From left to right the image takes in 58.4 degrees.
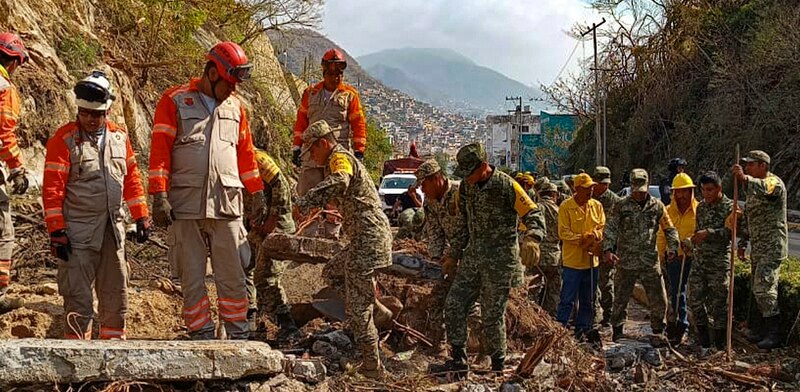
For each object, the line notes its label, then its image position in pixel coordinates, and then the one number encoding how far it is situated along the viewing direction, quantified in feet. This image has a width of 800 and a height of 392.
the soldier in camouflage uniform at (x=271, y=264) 20.79
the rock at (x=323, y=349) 19.44
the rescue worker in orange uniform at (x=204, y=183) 15.78
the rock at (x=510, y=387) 17.95
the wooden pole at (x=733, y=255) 20.45
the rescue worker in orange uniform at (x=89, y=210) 15.38
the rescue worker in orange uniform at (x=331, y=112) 25.27
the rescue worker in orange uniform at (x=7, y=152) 16.55
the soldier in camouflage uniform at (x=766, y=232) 22.09
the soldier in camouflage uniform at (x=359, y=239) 18.19
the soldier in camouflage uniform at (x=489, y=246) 18.81
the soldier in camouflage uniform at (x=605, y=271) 24.91
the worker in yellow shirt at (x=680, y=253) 24.71
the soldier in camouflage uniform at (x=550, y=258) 25.59
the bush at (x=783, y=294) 23.62
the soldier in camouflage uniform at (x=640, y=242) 23.62
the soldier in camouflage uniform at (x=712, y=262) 22.93
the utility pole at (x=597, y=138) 99.14
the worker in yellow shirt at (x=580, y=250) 24.04
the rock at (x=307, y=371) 15.26
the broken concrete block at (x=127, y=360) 11.74
